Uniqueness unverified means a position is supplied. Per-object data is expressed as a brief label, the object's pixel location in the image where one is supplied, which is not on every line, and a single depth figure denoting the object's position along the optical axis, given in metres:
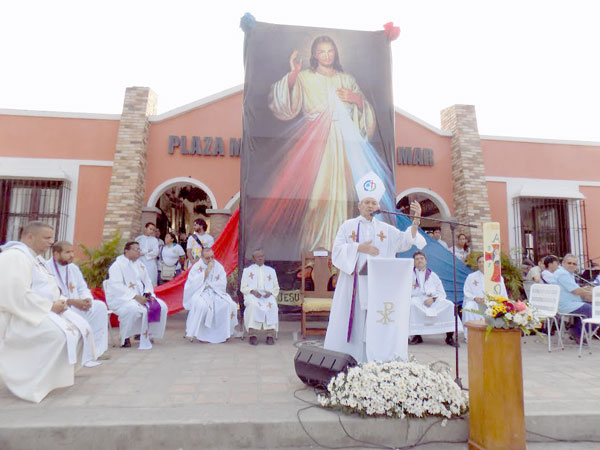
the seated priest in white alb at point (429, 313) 6.73
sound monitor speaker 3.63
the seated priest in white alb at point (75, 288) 5.23
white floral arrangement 3.15
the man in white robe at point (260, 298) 6.70
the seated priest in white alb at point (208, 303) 6.65
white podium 4.04
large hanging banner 8.58
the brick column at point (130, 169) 9.94
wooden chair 7.07
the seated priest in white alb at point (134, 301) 6.16
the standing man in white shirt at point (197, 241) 8.87
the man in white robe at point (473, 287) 7.18
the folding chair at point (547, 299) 6.28
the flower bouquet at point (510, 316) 2.96
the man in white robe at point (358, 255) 4.32
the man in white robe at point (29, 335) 3.69
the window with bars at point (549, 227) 11.64
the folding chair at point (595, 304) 6.05
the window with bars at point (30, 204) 10.37
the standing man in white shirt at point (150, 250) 8.97
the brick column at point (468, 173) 11.02
